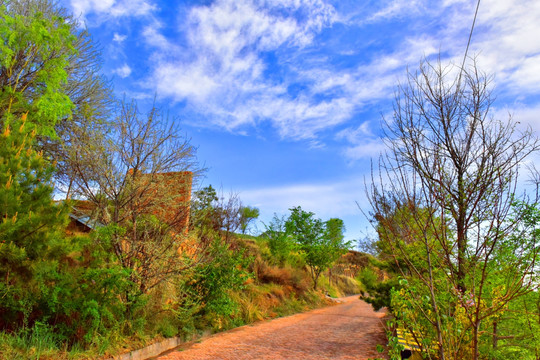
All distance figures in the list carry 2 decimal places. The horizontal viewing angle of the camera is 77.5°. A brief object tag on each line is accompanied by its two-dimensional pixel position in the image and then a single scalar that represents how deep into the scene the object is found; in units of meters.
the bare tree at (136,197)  6.93
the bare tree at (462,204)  3.43
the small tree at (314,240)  19.58
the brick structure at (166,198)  7.23
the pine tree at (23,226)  4.93
